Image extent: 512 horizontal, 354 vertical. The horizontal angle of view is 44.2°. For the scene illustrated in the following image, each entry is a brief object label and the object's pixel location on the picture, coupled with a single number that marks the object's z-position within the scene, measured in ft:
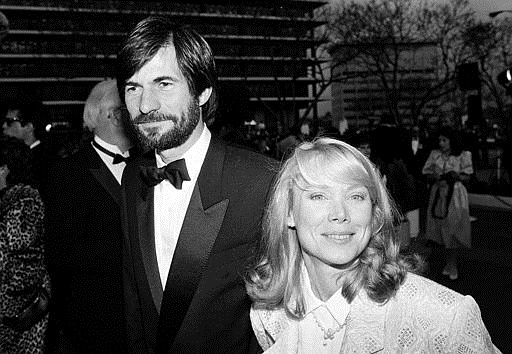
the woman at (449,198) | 27.40
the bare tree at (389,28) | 89.92
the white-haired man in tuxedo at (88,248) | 10.29
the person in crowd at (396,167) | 19.65
